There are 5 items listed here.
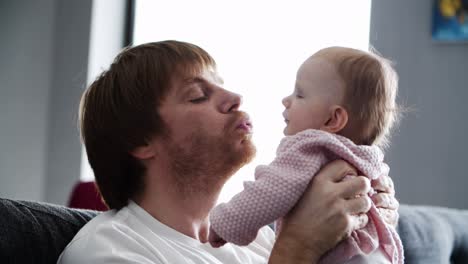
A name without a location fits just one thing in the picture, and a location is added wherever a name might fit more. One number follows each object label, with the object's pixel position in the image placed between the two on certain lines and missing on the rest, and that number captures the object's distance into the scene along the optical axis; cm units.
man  145
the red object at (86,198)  242
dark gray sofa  124
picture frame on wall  298
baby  112
